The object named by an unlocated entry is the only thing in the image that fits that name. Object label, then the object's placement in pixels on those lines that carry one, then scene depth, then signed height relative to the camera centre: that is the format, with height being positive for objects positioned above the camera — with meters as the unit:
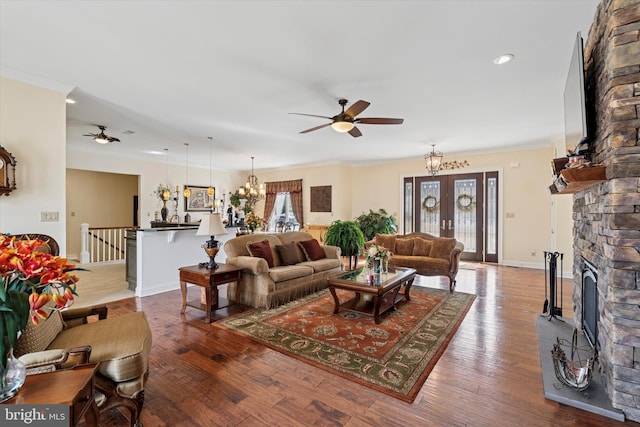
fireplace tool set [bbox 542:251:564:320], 3.38 -0.90
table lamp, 3.76 -0.23
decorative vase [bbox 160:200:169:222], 7.41 -0.02
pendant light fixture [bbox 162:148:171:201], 7.51 +1.07
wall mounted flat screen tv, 2.18 +0.93
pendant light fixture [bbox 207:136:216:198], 9.21 +0.70
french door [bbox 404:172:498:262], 7.10 +0.11
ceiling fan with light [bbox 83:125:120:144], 4.86 +1.25
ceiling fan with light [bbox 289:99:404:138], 3.49 +1.16
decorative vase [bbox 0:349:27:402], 1.16 -0.67
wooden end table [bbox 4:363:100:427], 1.18 -0.75
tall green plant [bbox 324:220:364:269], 6.00 -0.51
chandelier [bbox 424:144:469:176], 6.48 +1.21
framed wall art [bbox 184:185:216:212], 9.00 +0.42
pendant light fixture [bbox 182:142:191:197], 8.85 +0.94
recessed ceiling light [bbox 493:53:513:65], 2.83 +1.53
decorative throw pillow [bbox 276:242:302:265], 4.56 -0.64
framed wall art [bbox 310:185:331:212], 8.95 +0.47
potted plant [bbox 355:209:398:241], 7.74 -0.29
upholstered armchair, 1.57 -0.83
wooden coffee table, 3.38 -0.89
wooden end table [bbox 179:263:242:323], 3.50 -0.84
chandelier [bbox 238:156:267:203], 7.94 +0.63
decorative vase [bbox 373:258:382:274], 3.86 -0.70
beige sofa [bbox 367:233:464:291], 4.79 -0.72
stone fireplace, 1.84 +0.05
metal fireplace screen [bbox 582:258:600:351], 2.38 -0.79
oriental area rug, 2.39 -1.28
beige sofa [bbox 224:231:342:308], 3.89 -0.81
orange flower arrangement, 1.09 -0.29
